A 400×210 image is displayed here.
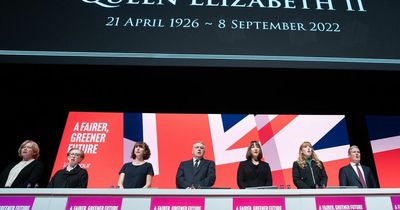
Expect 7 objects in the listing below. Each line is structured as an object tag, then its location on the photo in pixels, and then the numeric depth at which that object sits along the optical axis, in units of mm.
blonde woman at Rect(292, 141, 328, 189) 3600
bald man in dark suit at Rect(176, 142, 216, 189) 3668
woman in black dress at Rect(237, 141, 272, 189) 3631
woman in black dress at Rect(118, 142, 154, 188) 3729
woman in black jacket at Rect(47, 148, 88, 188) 3420
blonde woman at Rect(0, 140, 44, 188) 3432
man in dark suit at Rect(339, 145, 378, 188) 3738
